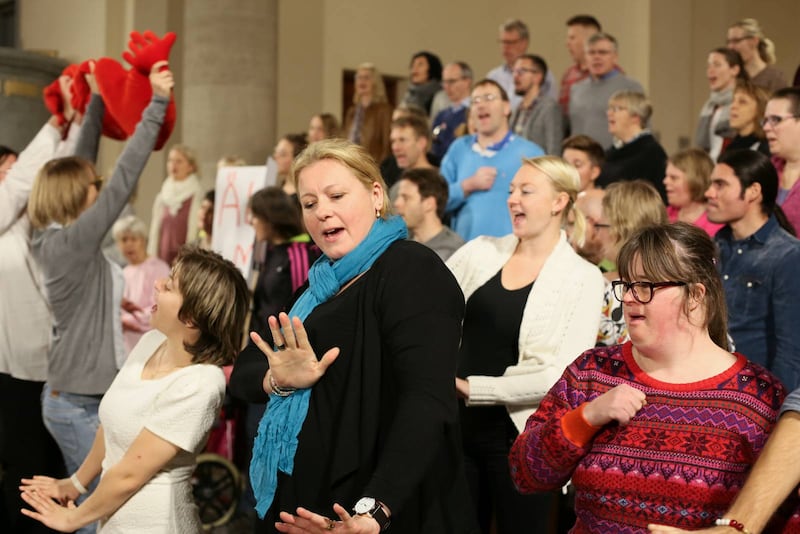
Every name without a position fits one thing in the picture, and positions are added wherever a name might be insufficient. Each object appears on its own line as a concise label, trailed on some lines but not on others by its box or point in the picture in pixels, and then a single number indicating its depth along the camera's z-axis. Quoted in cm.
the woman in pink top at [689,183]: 563
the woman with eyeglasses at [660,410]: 227
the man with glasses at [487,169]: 594
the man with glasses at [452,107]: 836
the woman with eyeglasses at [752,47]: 745
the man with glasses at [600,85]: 781
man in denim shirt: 390
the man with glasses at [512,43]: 859
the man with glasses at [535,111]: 752
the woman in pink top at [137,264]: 703
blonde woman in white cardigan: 362
